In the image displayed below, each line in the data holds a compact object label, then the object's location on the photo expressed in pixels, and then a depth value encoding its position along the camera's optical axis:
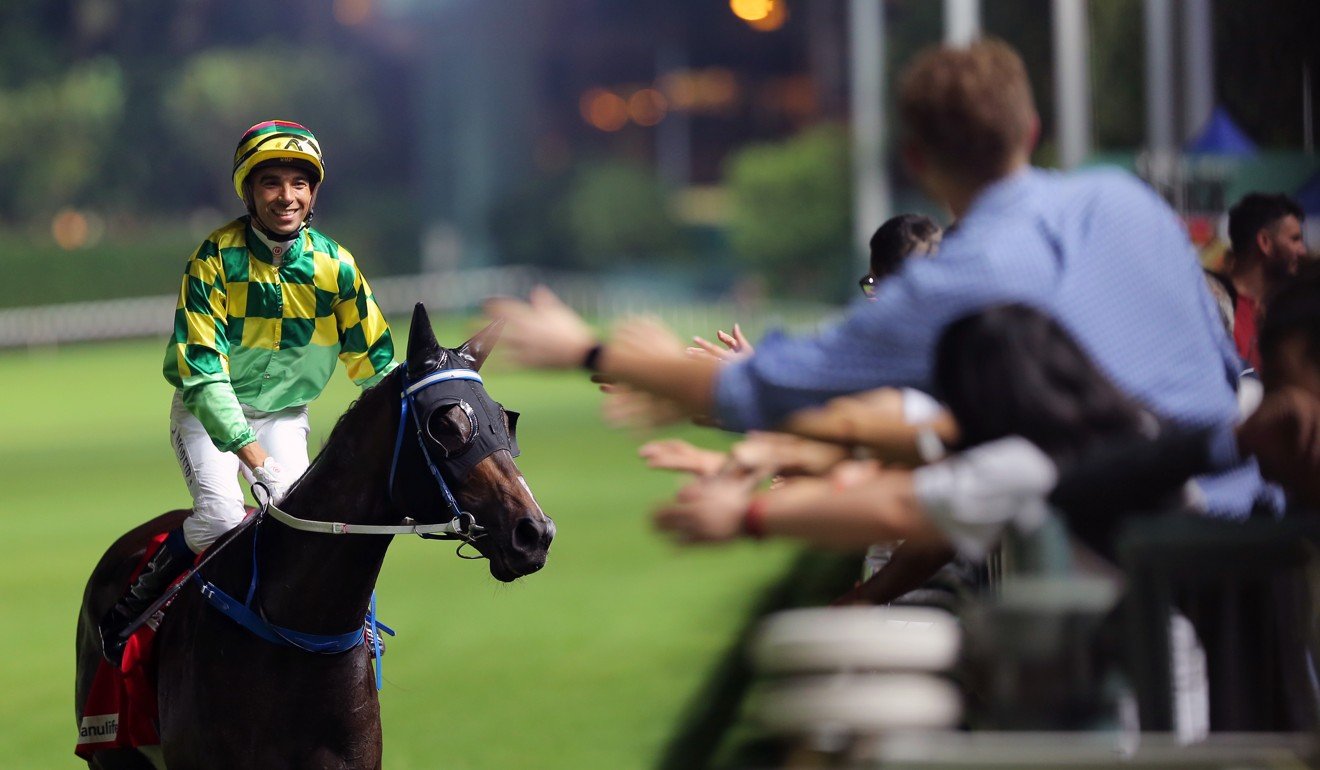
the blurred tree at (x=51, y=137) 80.06
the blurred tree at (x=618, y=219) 76.06
